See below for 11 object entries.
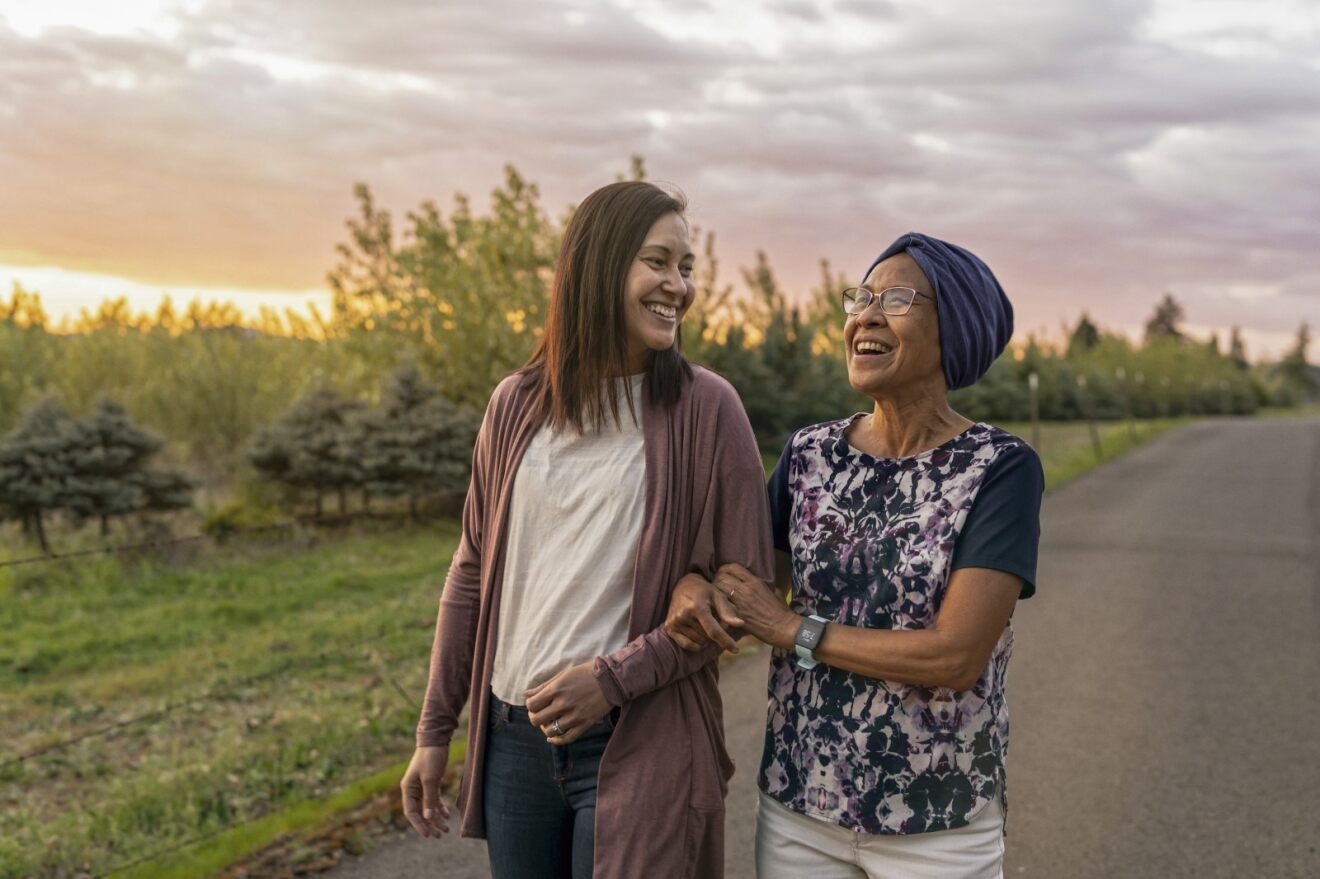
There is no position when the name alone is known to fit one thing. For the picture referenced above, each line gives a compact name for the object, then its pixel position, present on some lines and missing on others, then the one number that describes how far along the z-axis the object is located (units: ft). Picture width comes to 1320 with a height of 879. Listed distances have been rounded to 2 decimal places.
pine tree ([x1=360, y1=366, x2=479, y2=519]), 49.66
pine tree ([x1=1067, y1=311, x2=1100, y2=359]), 249.75
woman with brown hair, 7.02
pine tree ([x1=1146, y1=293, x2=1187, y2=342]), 379.14
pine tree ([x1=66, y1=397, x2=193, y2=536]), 41.39
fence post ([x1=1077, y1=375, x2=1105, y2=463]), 86.76
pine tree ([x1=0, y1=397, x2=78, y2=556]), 40.45
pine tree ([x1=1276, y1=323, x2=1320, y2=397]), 353.72
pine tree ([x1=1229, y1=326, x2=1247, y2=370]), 386.85
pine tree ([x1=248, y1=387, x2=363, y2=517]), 49.11
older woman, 6.89
